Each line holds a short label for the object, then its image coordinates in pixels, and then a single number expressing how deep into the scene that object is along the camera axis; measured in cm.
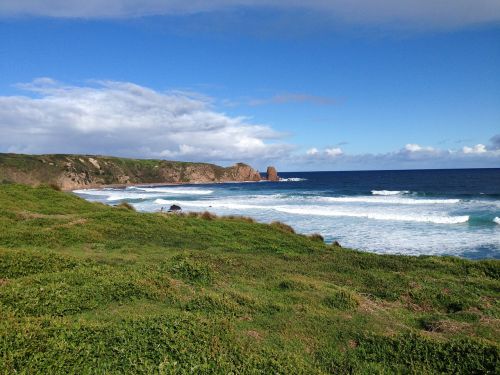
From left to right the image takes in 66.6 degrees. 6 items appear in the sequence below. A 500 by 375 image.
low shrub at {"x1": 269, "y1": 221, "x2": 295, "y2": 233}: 2723
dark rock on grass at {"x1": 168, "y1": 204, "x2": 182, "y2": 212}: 4892
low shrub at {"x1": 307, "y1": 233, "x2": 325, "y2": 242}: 2488
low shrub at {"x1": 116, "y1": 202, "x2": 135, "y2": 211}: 3262
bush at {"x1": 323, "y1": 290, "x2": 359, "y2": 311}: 1020
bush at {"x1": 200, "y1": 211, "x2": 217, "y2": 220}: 2927
